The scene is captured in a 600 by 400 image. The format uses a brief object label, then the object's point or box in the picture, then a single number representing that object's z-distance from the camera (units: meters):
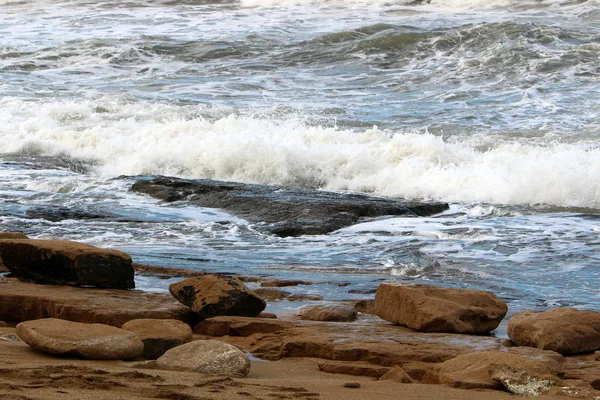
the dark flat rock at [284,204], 16.91
